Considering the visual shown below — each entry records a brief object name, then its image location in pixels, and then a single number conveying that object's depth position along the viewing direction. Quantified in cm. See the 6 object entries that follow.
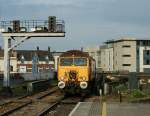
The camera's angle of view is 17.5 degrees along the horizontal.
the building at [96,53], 17475
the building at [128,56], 15025
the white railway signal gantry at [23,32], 3672
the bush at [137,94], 2764
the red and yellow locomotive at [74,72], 3036
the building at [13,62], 13344
